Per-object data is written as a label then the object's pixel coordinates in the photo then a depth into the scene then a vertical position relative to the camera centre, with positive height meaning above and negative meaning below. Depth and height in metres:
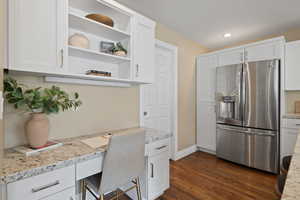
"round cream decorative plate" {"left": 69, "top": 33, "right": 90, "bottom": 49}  1.45 +0.56
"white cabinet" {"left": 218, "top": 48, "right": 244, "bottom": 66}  2.79 +0.81
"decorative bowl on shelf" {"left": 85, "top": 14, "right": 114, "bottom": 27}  1.56 +0.84
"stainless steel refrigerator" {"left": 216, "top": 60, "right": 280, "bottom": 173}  2.38 -0.24
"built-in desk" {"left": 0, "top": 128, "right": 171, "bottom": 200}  0.86 -0.47
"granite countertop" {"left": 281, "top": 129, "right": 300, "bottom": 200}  0.49 -0.31
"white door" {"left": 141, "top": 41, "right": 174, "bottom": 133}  2.57 +0.06
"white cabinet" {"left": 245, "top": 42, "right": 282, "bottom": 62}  2.42 +0.80
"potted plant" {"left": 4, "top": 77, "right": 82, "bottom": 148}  1.14 -0.05
